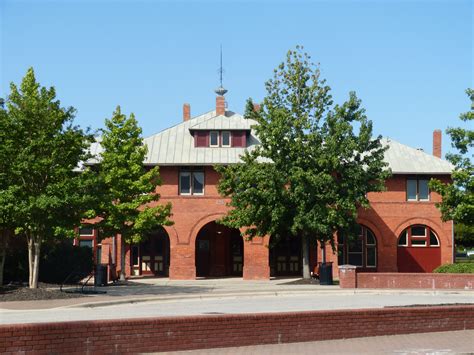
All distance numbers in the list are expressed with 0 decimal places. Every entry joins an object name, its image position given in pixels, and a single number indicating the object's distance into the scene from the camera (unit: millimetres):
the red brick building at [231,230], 42375
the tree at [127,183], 35688
